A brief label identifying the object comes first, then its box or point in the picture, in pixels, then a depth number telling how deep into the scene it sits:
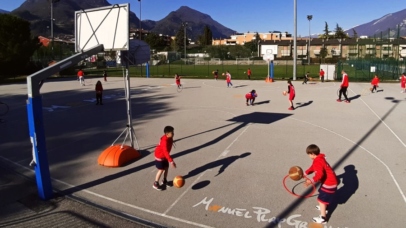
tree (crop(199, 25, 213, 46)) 153.25
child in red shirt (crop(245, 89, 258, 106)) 19.95
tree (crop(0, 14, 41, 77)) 49.88
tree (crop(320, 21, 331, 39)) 126.12
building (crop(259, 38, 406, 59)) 39.88
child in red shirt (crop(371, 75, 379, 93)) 25.75
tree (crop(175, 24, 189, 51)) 157.73
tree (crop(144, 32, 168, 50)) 133.25
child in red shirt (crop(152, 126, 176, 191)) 7.52
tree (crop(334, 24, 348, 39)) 125.25
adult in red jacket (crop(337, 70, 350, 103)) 20.62
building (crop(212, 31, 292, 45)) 184.31
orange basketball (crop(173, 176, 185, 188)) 7.65
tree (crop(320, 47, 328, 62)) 94.58
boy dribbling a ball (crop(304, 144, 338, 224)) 6.09
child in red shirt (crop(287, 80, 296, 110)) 18.20
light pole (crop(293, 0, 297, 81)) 37.84
